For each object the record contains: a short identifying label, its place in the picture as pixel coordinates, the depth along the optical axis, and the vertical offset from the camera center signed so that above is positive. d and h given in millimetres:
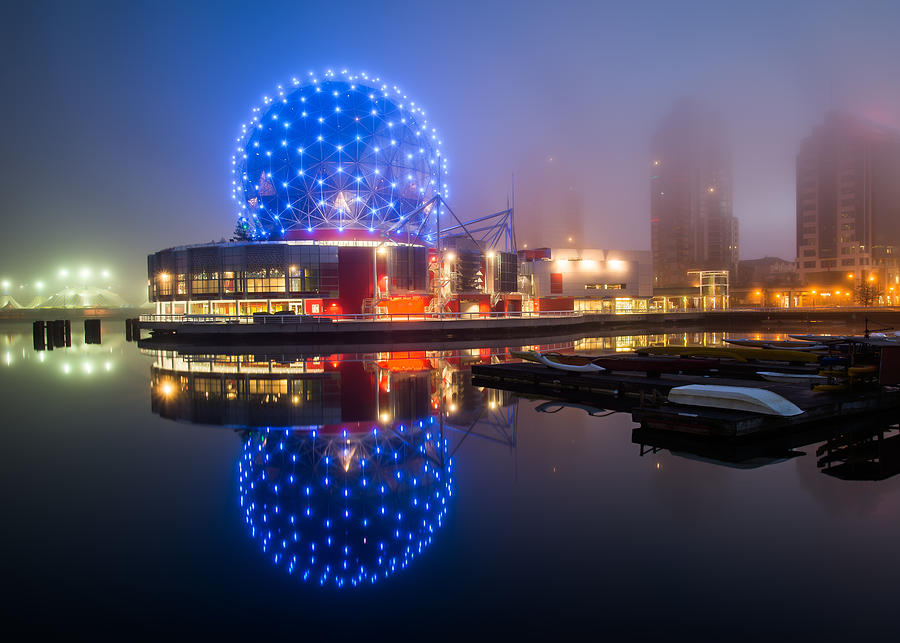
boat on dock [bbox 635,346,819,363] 19141 -1691
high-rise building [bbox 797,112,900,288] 146625 +26276
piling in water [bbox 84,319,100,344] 47559 -1149
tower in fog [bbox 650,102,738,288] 191500 +15632
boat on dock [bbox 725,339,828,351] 22469 -1753
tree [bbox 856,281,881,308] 105250 +725
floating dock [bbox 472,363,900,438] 10555 -2083
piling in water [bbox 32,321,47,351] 43688 -1161
